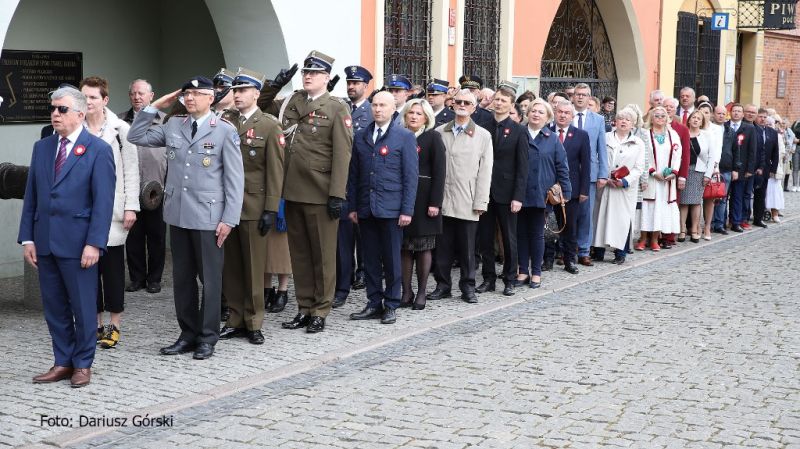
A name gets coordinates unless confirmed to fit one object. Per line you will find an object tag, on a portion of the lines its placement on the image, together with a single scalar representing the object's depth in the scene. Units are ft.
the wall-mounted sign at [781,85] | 83.71
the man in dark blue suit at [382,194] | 27.17
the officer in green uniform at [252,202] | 24.58
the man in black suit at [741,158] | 48.34
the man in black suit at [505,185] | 31.60
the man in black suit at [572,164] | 35.86
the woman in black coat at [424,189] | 28.76
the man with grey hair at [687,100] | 48.88
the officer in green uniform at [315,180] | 25.89
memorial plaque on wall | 34.04
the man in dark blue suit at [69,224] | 20.43
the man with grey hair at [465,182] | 30.37
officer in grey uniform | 22.95
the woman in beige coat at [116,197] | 23.88
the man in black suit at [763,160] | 50.21
